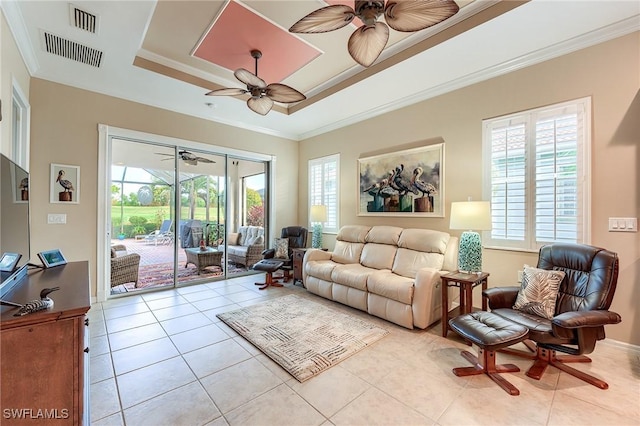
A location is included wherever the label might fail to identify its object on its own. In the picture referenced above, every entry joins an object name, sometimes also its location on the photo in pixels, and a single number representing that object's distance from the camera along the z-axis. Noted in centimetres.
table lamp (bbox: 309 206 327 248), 494
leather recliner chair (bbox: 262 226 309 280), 521
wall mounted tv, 155
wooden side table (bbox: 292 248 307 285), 465
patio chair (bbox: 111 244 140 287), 404
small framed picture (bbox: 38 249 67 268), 238
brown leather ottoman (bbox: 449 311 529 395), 197
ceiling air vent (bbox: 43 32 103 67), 279
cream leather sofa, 296
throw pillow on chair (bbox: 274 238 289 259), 517
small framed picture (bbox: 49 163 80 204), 351
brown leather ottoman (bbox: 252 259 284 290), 466
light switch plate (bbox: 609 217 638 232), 247
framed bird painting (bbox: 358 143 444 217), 384
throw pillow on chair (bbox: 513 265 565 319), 233
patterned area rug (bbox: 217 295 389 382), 237
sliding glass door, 420
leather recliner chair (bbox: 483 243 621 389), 195
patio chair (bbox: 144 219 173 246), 452
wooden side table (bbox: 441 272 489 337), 273
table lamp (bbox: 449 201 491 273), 281
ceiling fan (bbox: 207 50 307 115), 290
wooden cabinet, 122
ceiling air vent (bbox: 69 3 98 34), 240
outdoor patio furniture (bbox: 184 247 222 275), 500
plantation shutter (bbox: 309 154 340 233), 536
